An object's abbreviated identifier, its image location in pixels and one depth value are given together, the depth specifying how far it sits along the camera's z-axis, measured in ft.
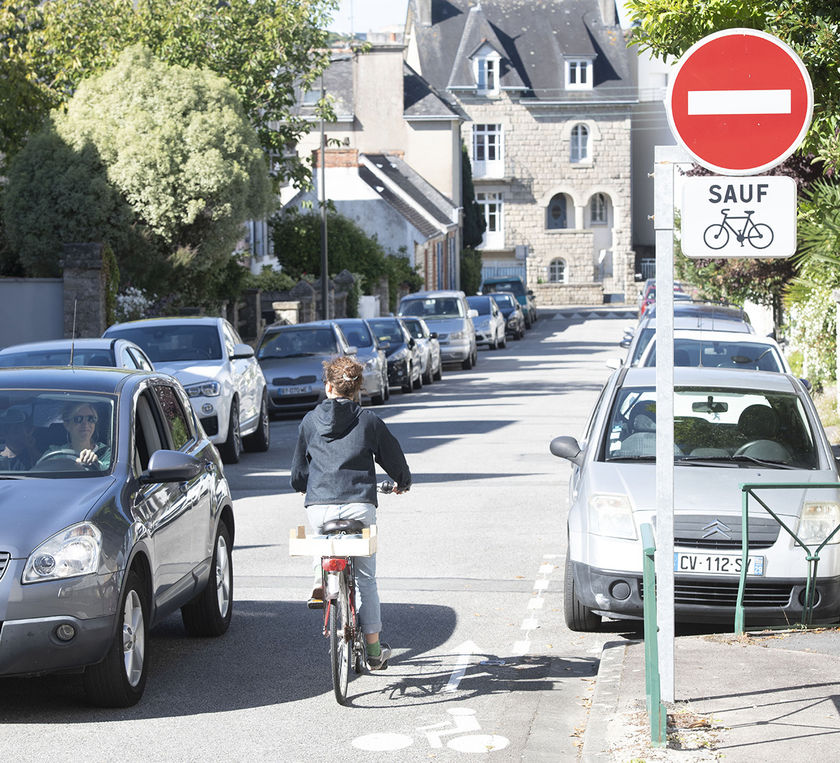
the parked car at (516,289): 208.95
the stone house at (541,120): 290.56
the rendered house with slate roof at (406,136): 217.15
